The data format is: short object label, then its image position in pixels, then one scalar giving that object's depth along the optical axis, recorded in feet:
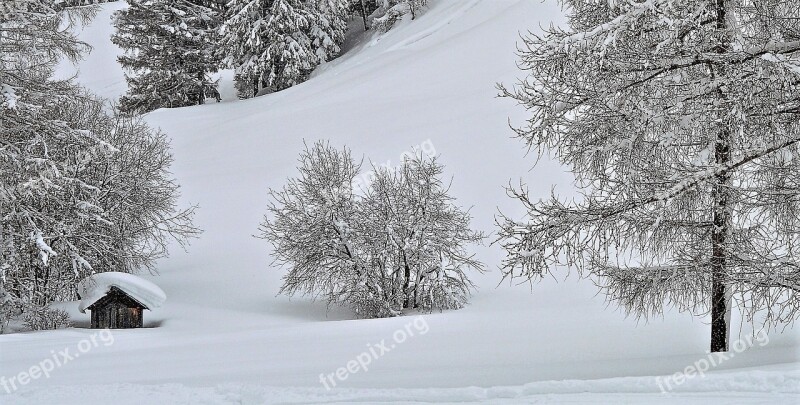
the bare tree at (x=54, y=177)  38.65
